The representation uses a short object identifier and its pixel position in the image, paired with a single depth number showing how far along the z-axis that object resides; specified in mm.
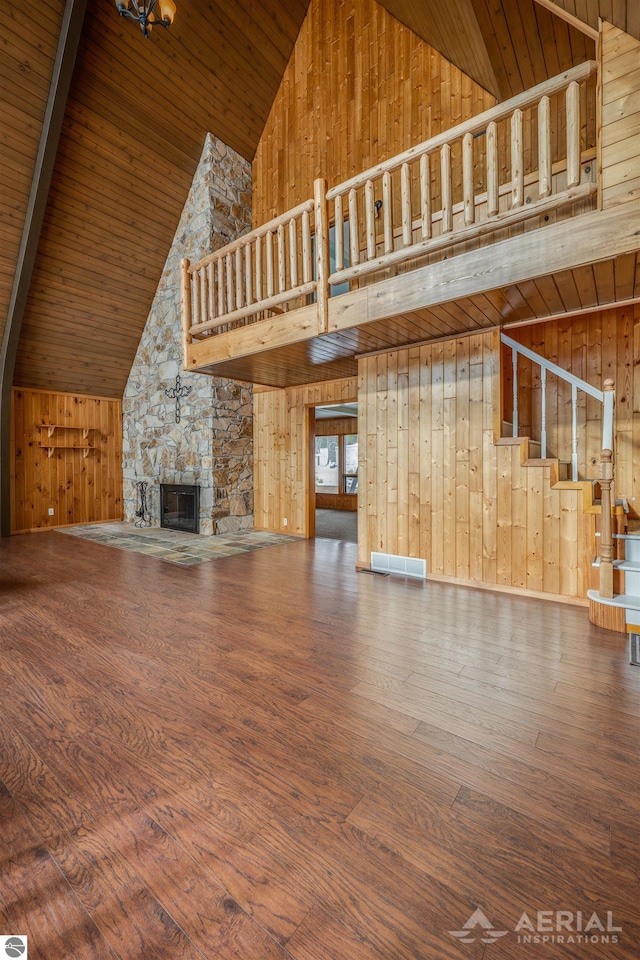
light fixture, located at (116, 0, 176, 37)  3596
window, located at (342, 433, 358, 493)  10751
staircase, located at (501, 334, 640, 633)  2891
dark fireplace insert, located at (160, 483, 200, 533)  6721
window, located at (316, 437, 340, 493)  11281
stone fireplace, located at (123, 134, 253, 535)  6461
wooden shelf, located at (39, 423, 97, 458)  7407
